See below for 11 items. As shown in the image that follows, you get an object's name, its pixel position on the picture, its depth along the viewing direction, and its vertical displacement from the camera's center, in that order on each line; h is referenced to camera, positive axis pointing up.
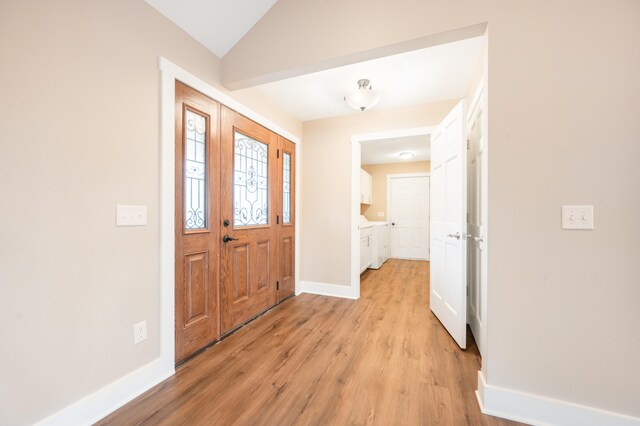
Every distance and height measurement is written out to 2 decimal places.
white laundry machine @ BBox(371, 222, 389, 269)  5.23 -0.70
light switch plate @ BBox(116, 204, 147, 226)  1.55 -0.03
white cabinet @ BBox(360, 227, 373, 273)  4.46 -0.67
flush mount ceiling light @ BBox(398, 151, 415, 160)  5.44 +1.23
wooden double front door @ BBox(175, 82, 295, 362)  1.97 -0.08
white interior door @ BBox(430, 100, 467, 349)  2.18 -0.11
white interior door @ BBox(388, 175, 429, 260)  6.39 -0.11
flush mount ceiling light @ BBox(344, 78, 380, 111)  2.54 +1.14
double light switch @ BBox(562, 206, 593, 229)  1.35 -0.02
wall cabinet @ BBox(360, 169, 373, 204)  5.60 +0.56
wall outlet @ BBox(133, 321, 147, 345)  1.64 -0.78
